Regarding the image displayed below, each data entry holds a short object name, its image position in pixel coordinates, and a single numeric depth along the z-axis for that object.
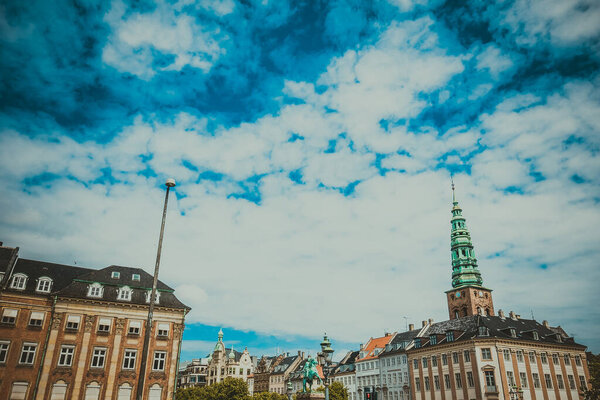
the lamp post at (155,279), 17.56
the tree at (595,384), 50.72
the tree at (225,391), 67.19
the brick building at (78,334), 41.12
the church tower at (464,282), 87.44
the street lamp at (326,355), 21.62
